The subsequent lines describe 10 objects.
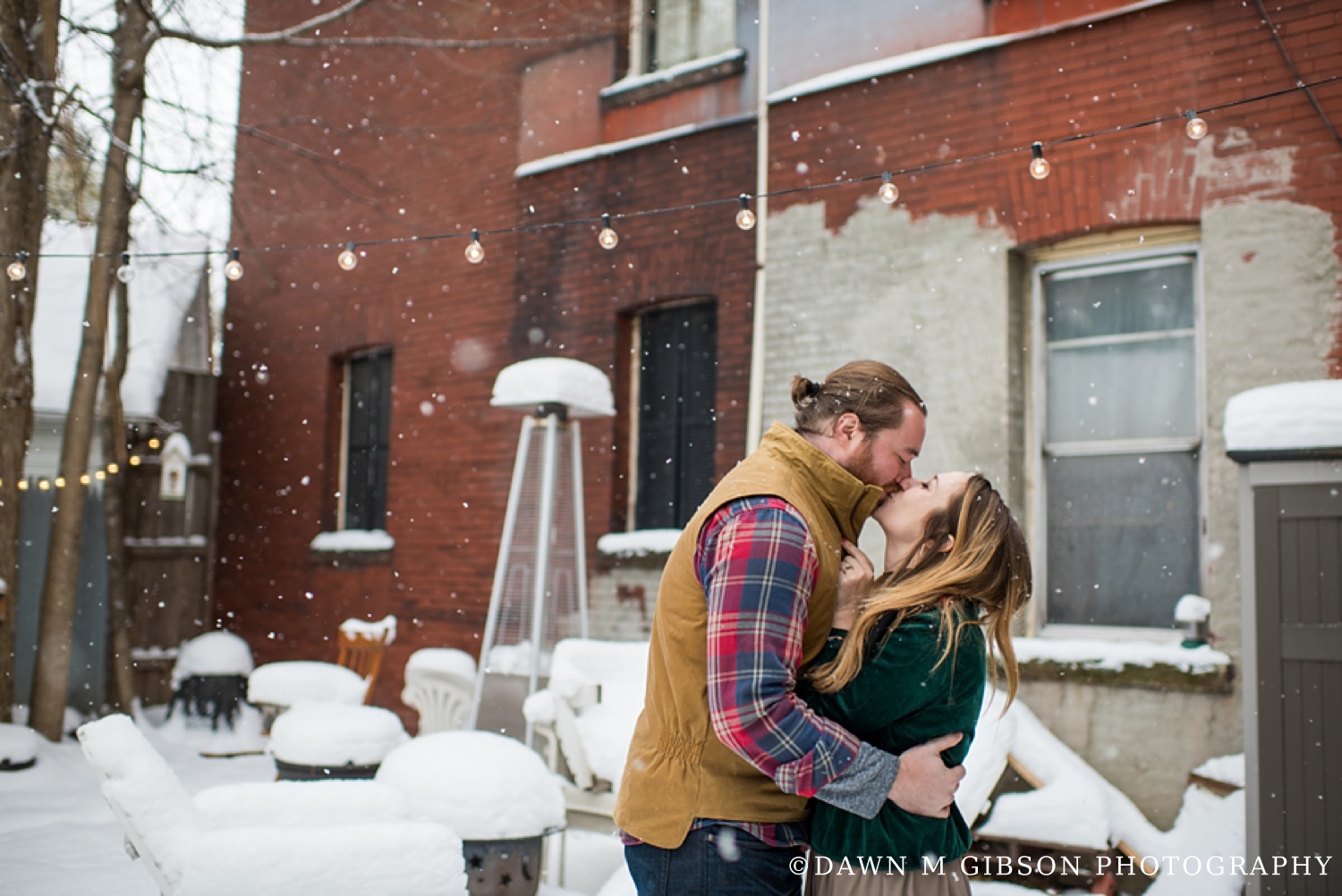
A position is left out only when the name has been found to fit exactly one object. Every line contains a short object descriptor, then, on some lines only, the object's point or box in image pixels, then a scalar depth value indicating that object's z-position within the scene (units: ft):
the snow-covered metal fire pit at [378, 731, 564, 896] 13.89
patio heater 20.42
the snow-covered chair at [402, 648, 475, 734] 23.63
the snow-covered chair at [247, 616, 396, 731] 23.20
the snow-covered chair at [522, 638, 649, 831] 16.93
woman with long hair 6.43
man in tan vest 6.03
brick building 16.63
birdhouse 32.12
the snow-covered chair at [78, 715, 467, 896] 9.27
